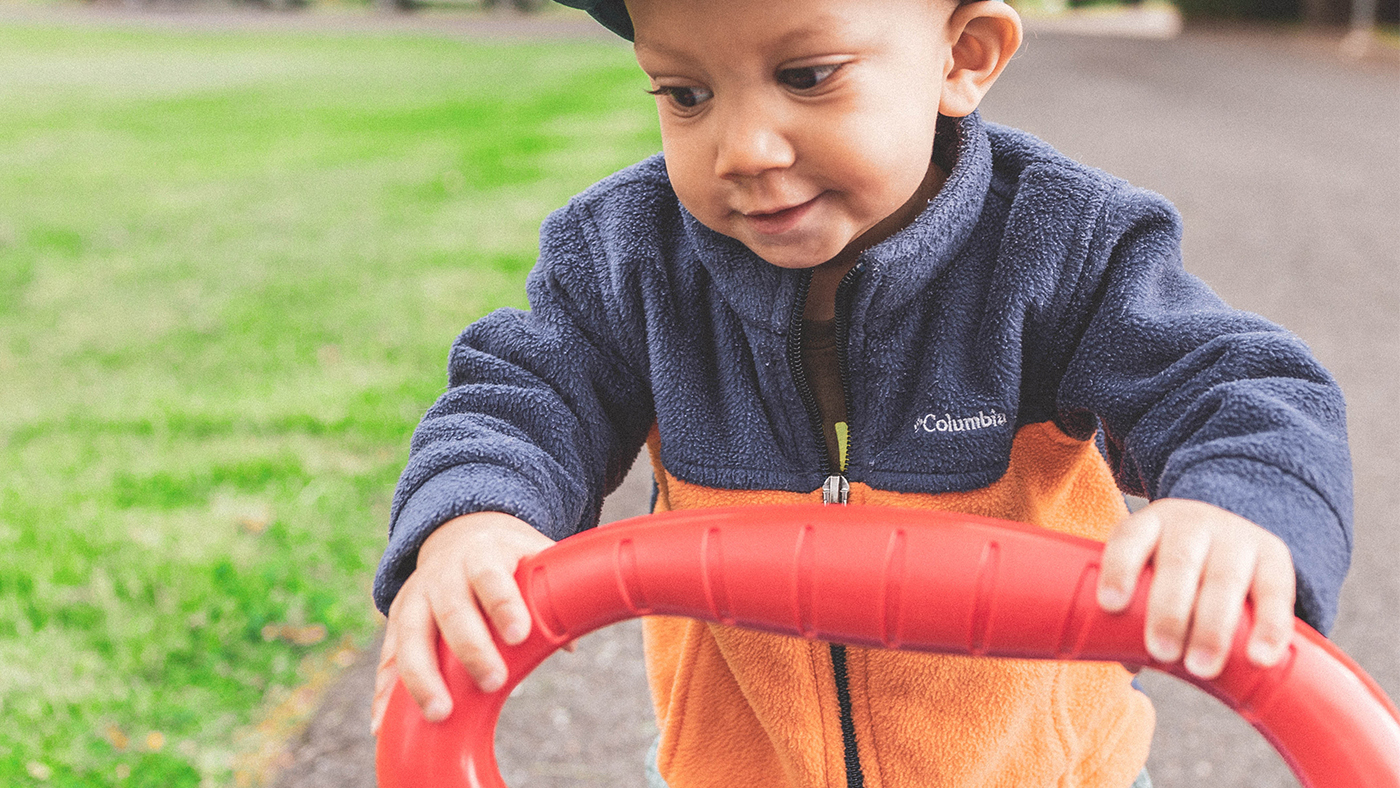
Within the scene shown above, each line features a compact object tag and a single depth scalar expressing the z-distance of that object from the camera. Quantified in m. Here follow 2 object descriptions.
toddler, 1.09
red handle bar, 0.78
